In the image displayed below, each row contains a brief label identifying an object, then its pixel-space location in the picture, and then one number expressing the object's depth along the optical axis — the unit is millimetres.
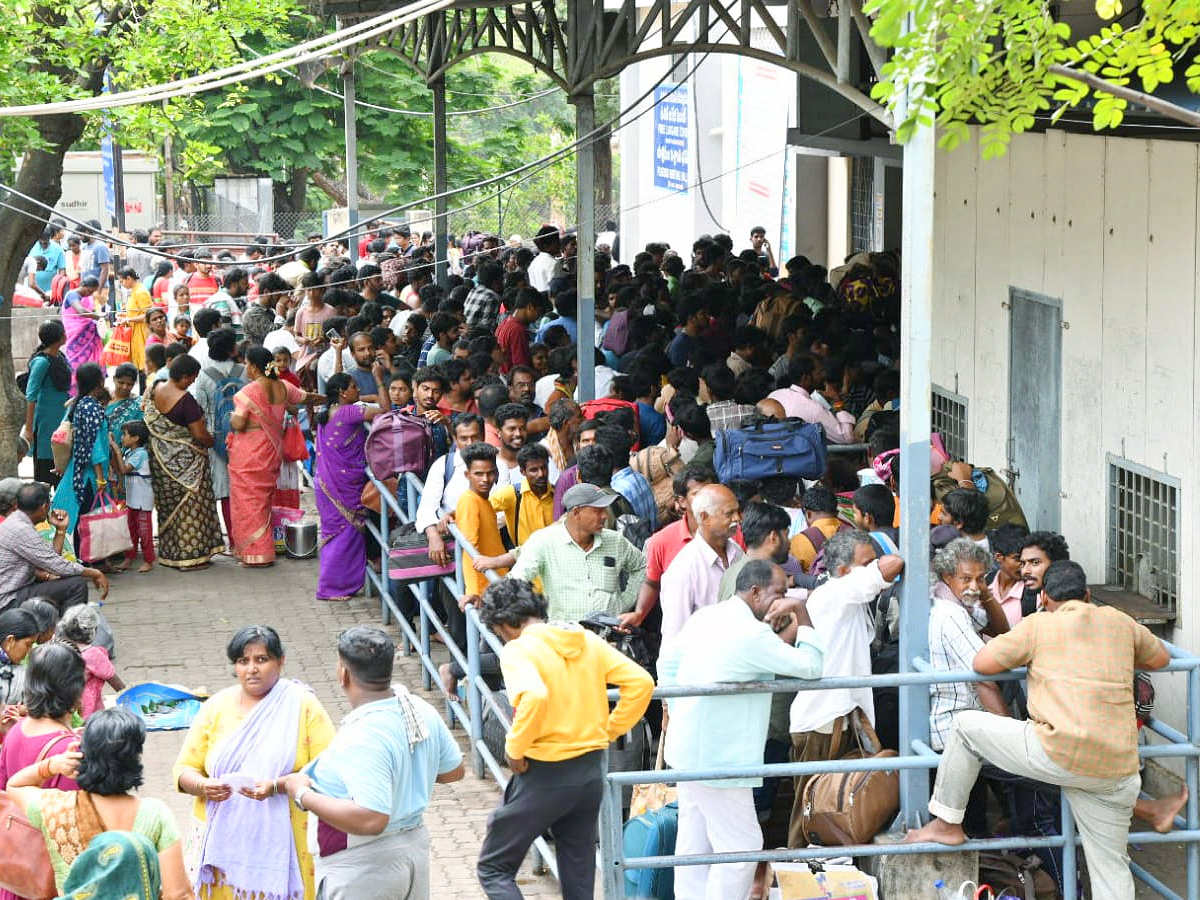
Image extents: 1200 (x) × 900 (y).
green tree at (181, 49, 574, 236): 32000
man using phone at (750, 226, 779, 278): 20595
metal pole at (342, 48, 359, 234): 19656
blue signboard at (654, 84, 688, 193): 28000
